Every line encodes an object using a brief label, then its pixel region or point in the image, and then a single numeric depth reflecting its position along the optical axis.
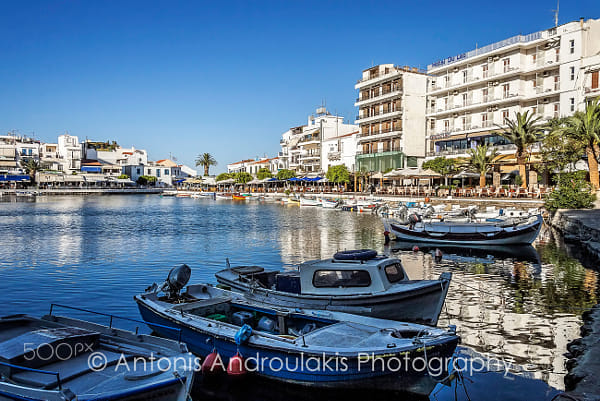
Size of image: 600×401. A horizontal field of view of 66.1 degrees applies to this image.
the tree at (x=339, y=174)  84.81
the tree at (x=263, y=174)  114.25
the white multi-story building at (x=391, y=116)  74.50
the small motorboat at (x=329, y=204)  68.25
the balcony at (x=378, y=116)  75.11
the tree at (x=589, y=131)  37.47
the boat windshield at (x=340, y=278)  12.80
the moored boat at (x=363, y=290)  12.47
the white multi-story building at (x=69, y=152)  141.75
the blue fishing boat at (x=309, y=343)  8.89
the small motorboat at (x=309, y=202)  73.88
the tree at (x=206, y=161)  151.88
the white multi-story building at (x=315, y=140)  104.88
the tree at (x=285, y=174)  103.94
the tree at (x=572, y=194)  36.22
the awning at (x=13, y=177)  120.94
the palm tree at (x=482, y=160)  54.53
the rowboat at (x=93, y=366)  7.16
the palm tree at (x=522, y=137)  47.72
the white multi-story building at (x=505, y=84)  49.62
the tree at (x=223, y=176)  127.49
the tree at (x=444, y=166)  59.81
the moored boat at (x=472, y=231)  28.81
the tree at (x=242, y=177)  120.90
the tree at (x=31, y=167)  125.12
